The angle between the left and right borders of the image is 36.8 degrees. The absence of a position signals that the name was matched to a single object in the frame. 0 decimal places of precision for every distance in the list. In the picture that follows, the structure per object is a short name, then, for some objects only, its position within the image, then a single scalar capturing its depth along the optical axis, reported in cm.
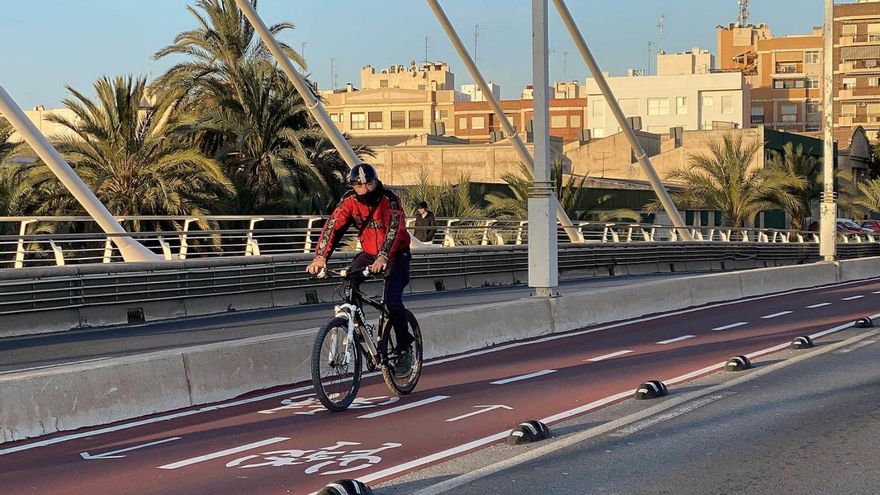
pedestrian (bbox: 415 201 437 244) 3072
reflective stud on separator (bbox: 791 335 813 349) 1450
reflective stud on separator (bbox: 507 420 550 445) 852
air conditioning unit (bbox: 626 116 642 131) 10180
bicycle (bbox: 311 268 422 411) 985
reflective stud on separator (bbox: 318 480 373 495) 665
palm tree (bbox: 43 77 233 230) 2986
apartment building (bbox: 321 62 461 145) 12331
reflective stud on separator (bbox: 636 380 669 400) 1055
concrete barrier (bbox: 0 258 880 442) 898
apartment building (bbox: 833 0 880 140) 12662
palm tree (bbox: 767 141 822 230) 6172
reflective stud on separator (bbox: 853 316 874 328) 1691
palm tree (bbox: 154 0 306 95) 3875
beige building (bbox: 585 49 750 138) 11125
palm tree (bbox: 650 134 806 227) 5225
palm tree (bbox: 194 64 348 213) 3638
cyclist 1021
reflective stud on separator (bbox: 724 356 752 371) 1248
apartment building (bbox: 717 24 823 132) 12888
